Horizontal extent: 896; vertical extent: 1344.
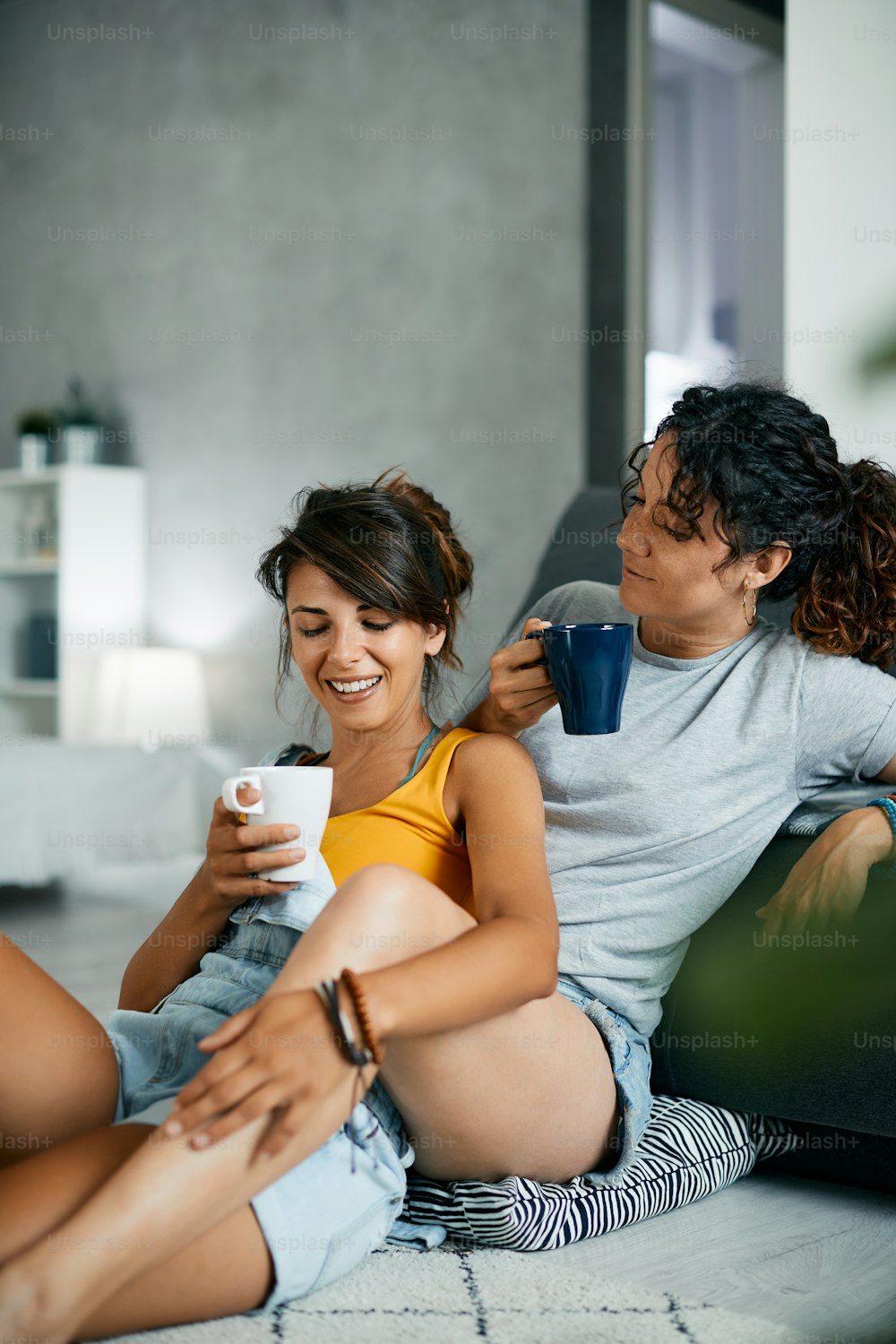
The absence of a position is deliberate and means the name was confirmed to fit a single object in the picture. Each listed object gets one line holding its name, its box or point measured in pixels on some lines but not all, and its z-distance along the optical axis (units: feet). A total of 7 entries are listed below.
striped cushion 4.53
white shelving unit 17.46
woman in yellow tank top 3.47
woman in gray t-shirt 5.11
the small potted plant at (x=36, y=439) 18.19
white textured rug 3.95
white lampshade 16.20
